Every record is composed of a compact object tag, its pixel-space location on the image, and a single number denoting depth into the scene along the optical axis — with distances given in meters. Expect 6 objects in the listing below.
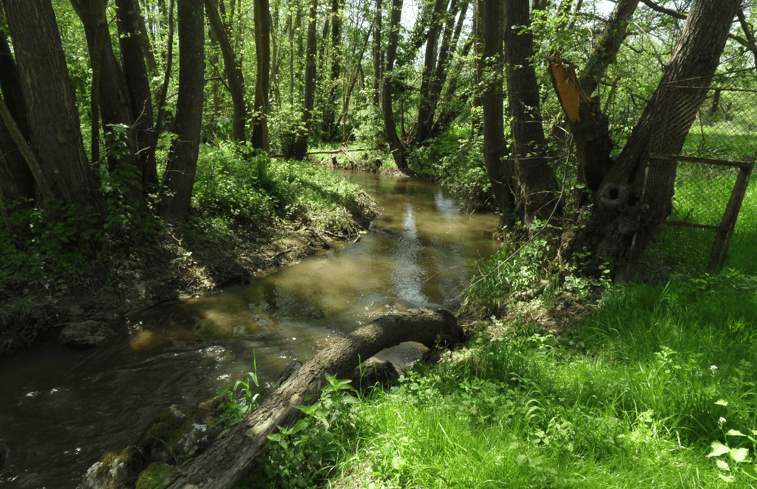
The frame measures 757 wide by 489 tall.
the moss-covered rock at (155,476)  2.96
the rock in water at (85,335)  5.31
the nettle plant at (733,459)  2.34
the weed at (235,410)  3.33
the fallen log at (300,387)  2.64
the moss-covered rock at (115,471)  3.18
